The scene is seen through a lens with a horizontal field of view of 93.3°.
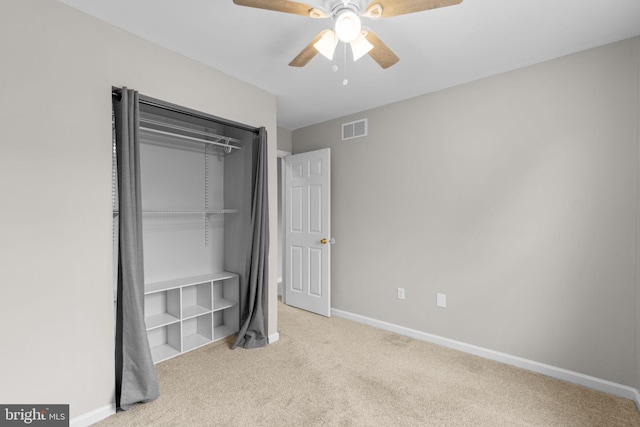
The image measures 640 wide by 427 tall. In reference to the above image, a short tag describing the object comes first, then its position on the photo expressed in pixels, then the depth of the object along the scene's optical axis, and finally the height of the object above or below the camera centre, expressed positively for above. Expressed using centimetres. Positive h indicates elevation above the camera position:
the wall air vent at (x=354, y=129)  349 +93
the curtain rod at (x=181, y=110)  211 +78
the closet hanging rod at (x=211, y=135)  237 +70
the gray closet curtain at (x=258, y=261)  285 -50
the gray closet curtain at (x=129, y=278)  193 -44
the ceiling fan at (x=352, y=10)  140 +96
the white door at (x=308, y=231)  366 -30
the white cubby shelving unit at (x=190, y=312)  267 -97
